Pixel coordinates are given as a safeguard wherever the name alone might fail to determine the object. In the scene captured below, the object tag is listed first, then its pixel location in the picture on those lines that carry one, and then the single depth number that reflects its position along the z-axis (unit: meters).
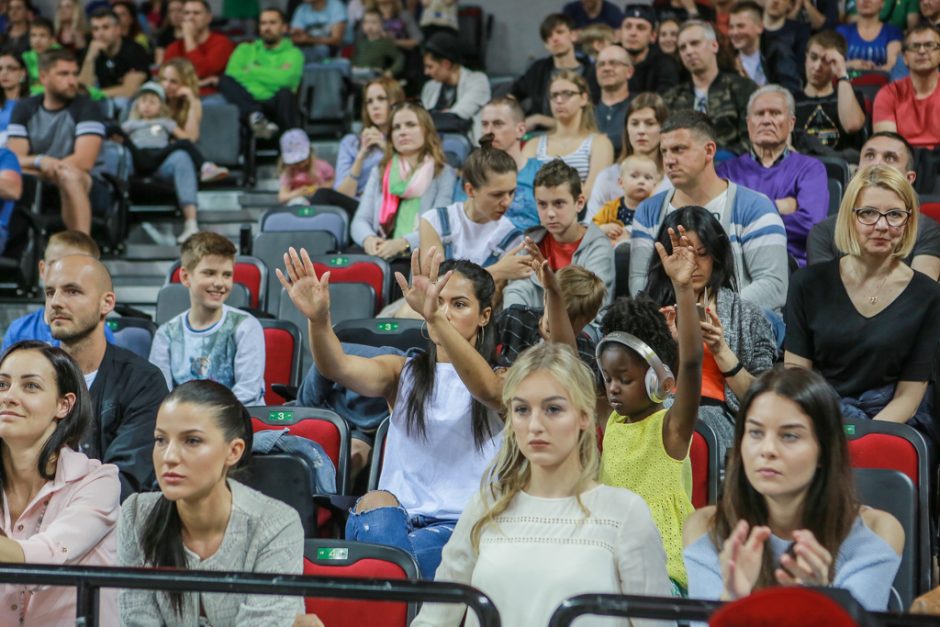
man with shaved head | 3.74
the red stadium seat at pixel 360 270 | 5.69
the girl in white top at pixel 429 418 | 3.46
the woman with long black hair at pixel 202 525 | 2.79
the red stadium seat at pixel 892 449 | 3.48
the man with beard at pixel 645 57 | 7.37
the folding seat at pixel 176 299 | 5.59
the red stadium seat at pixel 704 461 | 3.54
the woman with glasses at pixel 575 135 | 6.33
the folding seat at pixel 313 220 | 6.54
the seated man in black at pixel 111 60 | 9.20
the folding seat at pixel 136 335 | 5.17
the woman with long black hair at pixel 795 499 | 2.44
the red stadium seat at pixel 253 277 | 5.83
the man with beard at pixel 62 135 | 6.95
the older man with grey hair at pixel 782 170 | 5.38
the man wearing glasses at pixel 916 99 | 6.11
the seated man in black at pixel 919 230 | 4.70
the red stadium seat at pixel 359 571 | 3.03
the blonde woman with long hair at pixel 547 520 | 2.61
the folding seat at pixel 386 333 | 4.67
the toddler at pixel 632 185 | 5.63
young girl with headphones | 3.08
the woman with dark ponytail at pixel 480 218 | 5.27
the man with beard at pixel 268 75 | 8.70
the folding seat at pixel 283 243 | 6.32
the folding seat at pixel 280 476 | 3.53
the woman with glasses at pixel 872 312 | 3.90
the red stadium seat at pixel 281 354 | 5.06
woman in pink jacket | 2.96
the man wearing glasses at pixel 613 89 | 6.93
